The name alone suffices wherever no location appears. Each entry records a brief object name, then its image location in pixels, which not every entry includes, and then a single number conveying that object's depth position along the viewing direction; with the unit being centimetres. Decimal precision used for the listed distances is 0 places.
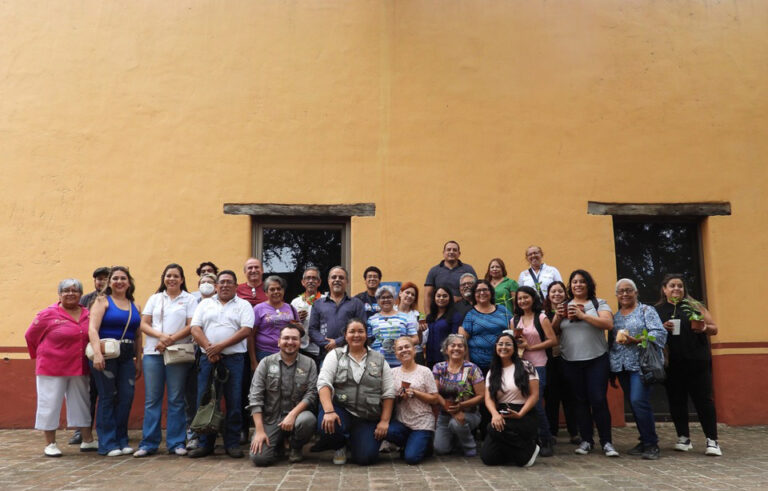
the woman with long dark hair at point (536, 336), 517
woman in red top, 519
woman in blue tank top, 519
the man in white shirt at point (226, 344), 510
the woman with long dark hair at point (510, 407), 471
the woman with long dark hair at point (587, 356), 520
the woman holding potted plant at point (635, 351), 511
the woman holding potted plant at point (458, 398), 506
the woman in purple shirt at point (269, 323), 540
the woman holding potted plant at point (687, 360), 524
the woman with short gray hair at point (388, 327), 540
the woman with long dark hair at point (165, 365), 515
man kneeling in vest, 478
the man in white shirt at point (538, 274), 612
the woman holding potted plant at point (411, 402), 493
